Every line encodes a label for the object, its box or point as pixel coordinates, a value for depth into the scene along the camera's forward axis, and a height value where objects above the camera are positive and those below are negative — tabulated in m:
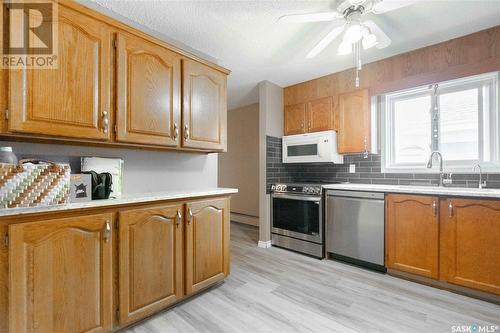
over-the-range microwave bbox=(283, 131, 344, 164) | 3.08 +0.26
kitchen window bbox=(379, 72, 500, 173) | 2.34 +0.47
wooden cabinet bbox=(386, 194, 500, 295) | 1.86 -0.66
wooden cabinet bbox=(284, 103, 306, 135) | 3.44 +0.74
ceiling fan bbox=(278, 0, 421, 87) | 1.59 +1.06
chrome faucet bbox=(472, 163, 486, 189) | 2.21 -0.08
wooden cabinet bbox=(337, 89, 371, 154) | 2.88 +0.57
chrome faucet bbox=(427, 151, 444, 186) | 2.42 +0.00
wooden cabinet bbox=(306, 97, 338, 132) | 3.16 +0.73
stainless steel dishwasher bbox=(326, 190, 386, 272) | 2.45 -0.70
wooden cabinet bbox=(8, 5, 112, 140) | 1.22 +0.46
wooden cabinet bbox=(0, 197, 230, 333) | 1.12 -0.60
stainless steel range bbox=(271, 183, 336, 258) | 2.89 -0.70
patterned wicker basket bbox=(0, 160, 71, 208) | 1.14 -0.09
